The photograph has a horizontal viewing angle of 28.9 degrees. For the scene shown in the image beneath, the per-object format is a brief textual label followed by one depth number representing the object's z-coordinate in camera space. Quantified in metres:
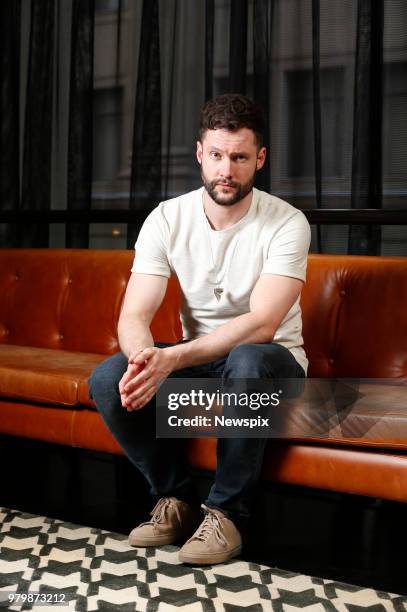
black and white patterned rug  1.74
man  1.96
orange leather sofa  1.92
